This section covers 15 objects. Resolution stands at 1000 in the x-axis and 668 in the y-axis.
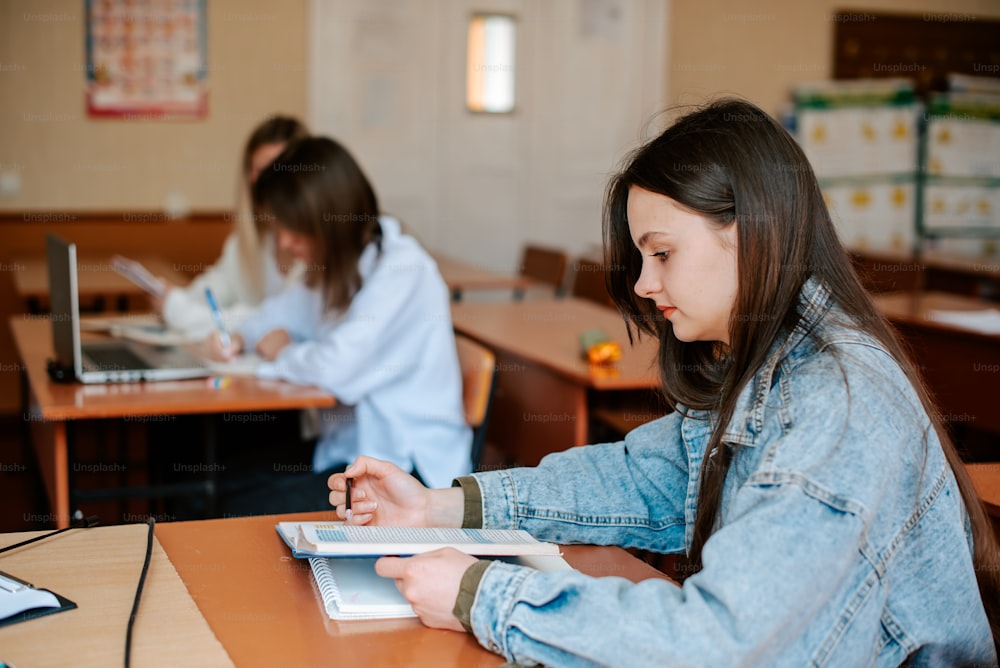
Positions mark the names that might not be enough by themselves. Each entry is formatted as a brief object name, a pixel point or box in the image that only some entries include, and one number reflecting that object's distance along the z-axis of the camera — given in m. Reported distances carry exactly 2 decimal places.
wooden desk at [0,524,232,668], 1.00
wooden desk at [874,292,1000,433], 3.26
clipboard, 1.06
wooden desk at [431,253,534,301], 4.32
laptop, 2.34
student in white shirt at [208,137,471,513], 2.47
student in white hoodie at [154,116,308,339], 3.17
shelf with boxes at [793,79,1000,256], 6.77
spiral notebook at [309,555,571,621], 1.11
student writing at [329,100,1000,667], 0.94
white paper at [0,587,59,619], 1.07
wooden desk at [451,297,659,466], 2.78
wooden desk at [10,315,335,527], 2.21
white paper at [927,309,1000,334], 3.30
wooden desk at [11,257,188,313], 3.96
